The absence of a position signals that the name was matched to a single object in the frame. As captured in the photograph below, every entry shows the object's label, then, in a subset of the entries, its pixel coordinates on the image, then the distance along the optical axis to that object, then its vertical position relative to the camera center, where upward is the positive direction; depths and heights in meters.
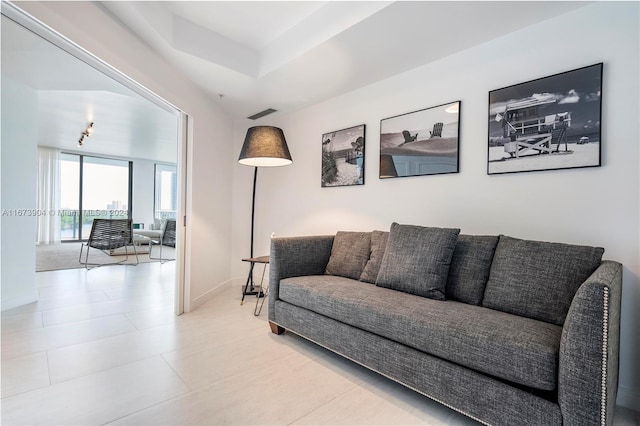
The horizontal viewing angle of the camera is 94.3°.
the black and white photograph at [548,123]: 1.76 +0.59
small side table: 3.08 -1.03
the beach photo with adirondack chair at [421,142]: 2.34 +0.59
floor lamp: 2.94 +0.63
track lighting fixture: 5.47 +1.38
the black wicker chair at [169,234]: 6.53 -0.63
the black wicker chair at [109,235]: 5.08 -0.53
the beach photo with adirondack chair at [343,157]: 2.98 +0.56
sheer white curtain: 5.51 +0.19
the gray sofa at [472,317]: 1.09 -0.55
